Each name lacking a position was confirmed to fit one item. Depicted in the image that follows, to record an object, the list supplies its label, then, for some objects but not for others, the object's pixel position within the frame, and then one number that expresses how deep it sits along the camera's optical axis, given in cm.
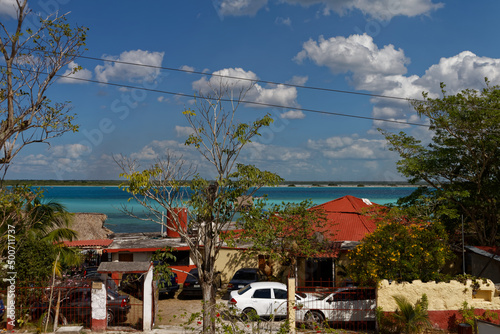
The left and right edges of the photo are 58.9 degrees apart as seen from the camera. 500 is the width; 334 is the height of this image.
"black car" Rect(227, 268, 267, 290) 2057
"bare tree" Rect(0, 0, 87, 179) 1145
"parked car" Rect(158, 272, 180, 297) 2052
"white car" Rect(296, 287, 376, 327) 1538
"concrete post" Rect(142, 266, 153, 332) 1486
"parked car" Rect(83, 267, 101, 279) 2234
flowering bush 1534
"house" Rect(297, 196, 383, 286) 2109
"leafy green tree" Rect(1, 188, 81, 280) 1292
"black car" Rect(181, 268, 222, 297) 2078
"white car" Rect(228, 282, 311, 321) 1666
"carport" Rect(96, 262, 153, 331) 1473
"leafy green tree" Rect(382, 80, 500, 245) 2033
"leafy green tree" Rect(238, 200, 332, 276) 1995
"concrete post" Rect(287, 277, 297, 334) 1463
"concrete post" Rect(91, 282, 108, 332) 1464
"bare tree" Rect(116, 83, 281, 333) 1066
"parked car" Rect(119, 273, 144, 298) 2098
